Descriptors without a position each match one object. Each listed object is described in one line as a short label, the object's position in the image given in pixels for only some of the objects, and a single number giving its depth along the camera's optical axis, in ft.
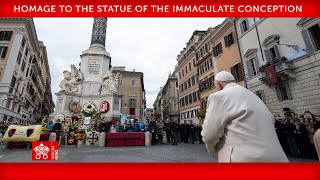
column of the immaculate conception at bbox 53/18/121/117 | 68.98
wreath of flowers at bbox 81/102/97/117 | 69.05
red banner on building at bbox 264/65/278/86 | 53.22
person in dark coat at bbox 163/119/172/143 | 51.34
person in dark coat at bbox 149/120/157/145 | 48.24
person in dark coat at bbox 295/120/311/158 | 28.81
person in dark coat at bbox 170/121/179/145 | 47.93
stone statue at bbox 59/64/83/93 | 71.36
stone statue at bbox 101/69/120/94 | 75.46
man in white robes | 5.51
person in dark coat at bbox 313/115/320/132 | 26.87
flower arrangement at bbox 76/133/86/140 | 46.22
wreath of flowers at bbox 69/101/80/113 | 68.90
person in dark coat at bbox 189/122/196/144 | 57.11
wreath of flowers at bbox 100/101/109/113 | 71.67
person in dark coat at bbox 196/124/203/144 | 61.46
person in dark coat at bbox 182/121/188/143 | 57.52
